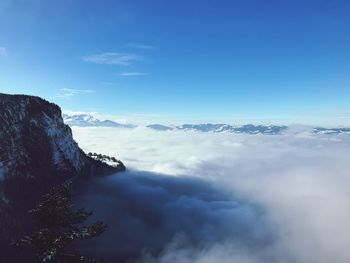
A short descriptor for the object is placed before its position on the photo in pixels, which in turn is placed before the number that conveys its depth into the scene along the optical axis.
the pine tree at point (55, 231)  44.59
